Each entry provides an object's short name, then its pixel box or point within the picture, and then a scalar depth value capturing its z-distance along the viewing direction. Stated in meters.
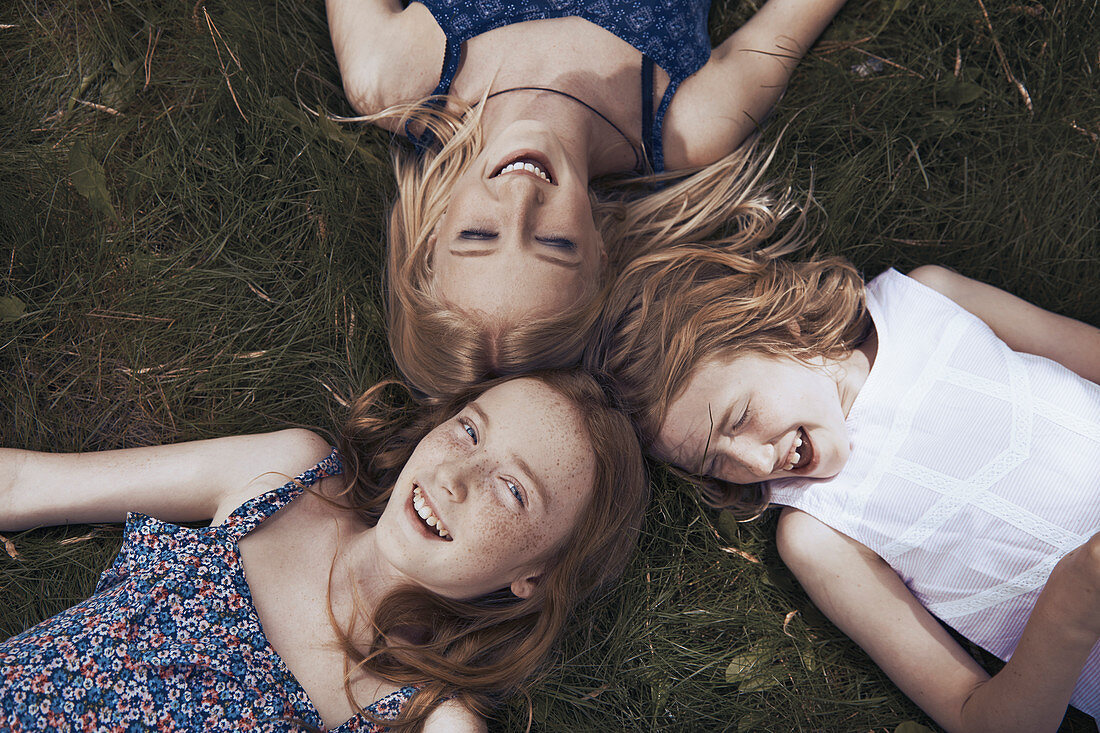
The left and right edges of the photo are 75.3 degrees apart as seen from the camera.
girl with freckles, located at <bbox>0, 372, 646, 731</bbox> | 2.01
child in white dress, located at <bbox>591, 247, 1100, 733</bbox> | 2.23
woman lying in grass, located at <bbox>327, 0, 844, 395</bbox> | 2.22
